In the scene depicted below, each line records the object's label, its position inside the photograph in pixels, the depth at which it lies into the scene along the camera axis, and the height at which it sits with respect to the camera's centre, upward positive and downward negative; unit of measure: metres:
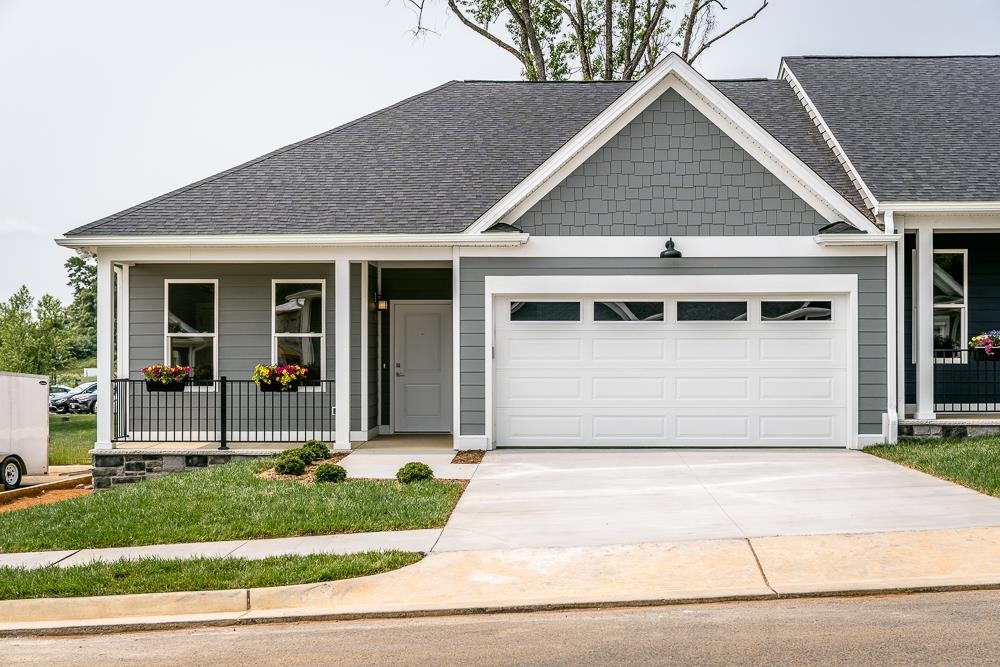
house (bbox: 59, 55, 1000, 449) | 13.12 +0.88
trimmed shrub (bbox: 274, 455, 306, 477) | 11.35 -1.73
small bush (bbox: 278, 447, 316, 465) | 11.65 -1.62
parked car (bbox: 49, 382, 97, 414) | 36.91 -2.93
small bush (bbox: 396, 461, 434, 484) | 10.55 -1.69
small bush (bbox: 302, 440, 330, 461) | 12.14 -1.62
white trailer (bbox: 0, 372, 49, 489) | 16.33 -1.82
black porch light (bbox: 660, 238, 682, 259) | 12.98 +1.12
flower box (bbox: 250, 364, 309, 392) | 13.64 -0.73
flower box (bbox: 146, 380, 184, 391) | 13.79 -0.86
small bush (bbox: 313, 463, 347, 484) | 10.66 -1.71
